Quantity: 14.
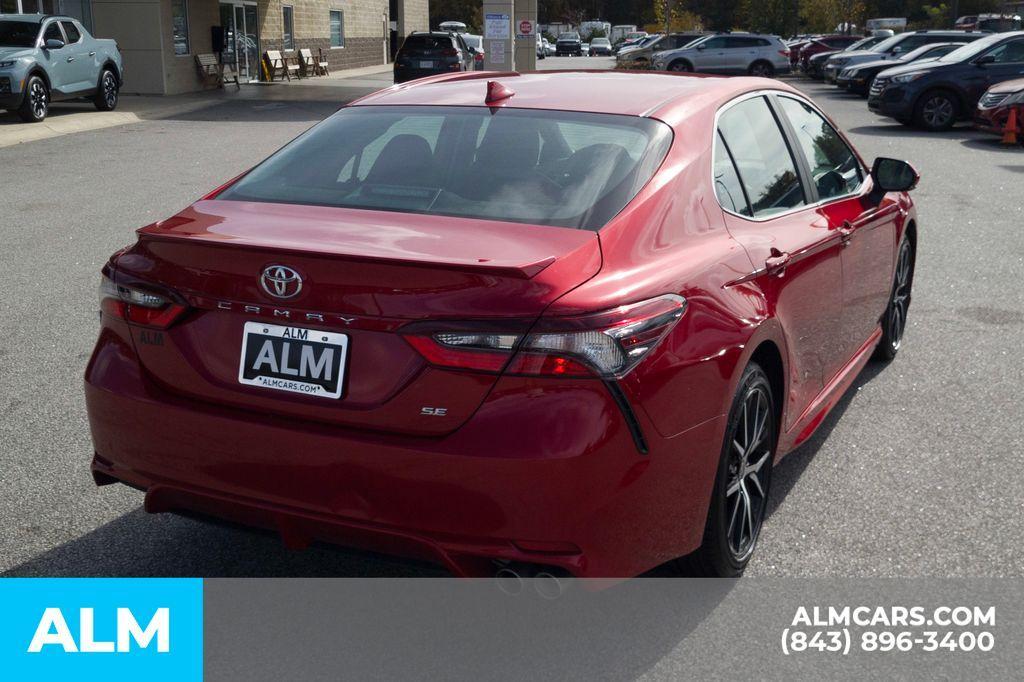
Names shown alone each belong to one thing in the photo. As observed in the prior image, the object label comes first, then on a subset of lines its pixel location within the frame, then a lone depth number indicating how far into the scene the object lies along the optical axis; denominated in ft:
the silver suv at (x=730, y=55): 132.98
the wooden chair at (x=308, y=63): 135.23
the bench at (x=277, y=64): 124.67
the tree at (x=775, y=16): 237.66
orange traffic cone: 60.44
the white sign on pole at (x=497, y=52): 109.29
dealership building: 96.17
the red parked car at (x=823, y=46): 143.95
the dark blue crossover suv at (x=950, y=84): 69.82
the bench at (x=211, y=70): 105.40
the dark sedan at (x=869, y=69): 88.79
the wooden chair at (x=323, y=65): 142.41
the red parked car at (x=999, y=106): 61.31
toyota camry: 9.80
